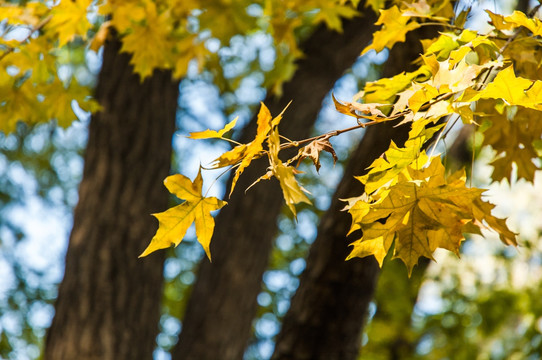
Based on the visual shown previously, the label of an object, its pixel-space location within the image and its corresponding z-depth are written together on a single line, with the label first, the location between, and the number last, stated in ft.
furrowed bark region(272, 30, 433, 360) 13.89
